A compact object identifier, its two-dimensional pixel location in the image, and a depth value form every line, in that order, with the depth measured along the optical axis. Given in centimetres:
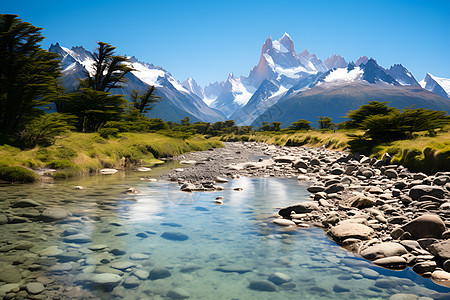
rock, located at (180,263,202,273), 385
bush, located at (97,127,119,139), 1923
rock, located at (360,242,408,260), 407
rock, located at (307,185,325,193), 959
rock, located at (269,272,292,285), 354
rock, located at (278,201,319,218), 660
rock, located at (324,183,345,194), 905
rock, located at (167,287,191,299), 315
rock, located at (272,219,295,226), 593
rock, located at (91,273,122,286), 336
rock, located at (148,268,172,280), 361
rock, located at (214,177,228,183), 1207
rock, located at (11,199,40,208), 661
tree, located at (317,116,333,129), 6123
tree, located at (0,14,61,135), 1310
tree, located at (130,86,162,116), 3831
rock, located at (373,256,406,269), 386
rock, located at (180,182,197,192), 980
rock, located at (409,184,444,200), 656
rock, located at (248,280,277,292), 335
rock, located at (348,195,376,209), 686
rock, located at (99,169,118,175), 1394
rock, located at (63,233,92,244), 467
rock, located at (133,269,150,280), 357
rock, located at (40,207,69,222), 585
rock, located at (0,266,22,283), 325
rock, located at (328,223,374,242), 486
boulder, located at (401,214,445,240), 441
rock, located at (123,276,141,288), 334
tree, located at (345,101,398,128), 2311
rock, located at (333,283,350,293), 331
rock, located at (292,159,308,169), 1630
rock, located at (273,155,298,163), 1934
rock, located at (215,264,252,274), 384
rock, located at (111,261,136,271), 379
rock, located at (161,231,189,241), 511
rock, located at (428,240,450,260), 369
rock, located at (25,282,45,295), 303
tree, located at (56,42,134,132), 2191
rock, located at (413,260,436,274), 360
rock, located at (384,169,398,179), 1074
